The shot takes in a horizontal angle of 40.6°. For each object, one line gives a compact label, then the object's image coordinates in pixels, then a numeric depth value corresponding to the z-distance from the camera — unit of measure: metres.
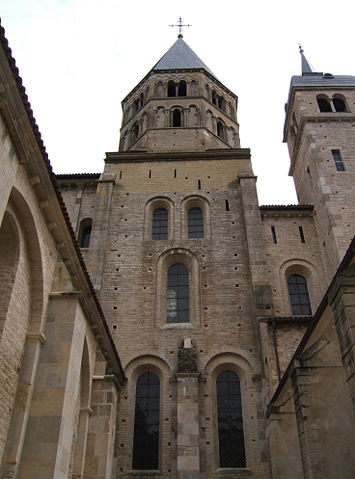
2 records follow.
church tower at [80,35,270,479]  15.46
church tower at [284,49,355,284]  19.98
